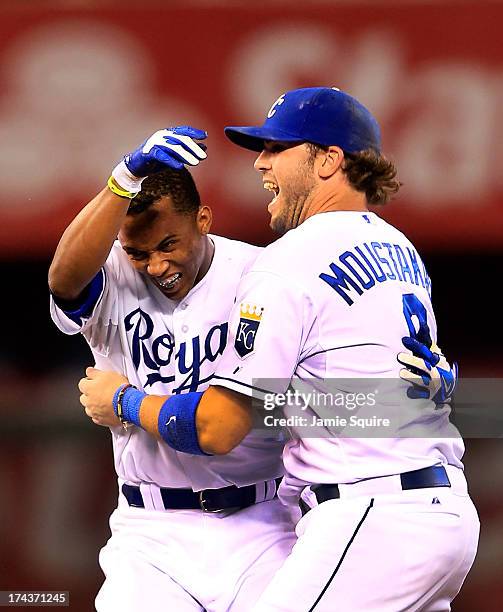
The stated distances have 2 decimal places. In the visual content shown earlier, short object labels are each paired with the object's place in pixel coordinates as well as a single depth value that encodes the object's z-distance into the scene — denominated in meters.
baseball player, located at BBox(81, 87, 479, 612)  15.37
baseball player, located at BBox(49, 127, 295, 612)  15.61
